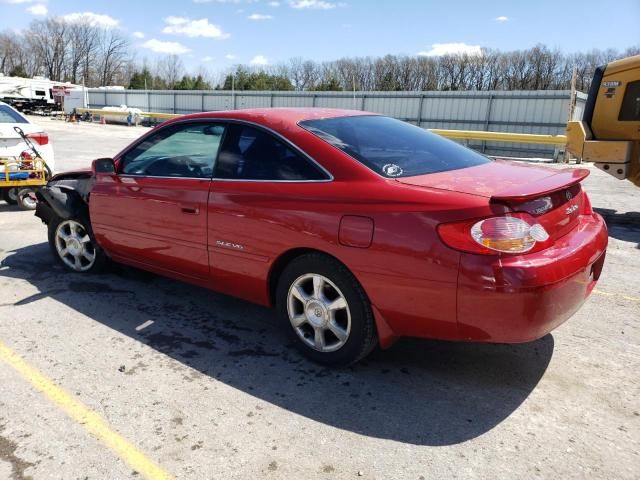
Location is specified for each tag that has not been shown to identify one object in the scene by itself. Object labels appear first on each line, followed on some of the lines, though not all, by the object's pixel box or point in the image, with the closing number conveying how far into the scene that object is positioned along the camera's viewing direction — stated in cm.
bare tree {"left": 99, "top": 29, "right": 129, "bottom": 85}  10650
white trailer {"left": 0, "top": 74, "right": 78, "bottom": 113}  4506
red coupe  263
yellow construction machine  834
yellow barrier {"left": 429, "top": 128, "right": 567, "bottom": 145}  1678
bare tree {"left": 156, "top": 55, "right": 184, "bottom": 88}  9694
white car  778
